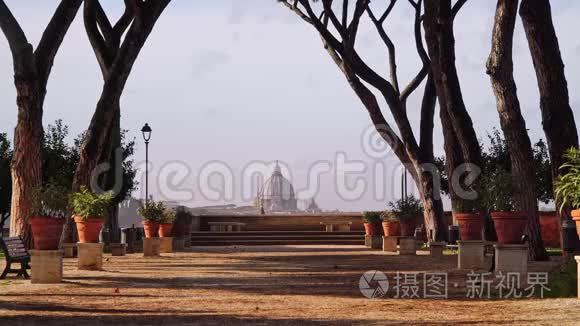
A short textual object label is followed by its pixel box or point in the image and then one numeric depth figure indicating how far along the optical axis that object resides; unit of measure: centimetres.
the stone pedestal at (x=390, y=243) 3111
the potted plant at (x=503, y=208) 1546
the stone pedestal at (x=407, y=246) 2780
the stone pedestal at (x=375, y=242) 3406
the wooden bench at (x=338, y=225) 4418
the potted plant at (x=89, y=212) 1797
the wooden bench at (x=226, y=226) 4403
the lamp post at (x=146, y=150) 3428
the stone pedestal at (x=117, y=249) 2728
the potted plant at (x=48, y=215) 1575
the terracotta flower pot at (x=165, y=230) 2983
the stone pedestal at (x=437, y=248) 2619
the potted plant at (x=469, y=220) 1944
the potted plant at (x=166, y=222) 2902
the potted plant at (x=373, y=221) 3497
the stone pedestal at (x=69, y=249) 2414
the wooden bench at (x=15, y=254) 1607
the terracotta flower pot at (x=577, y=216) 1136
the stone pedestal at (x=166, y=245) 3020
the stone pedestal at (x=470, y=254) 1931
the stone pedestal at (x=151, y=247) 2716
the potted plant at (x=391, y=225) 3138
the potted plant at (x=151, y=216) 2786
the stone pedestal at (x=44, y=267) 1560
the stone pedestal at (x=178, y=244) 3328
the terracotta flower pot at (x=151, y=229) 2777
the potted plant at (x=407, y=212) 3073
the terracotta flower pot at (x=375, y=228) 3522
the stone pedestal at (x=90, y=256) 1877
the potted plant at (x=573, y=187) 1109
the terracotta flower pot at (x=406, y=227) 3086
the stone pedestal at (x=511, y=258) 1531
